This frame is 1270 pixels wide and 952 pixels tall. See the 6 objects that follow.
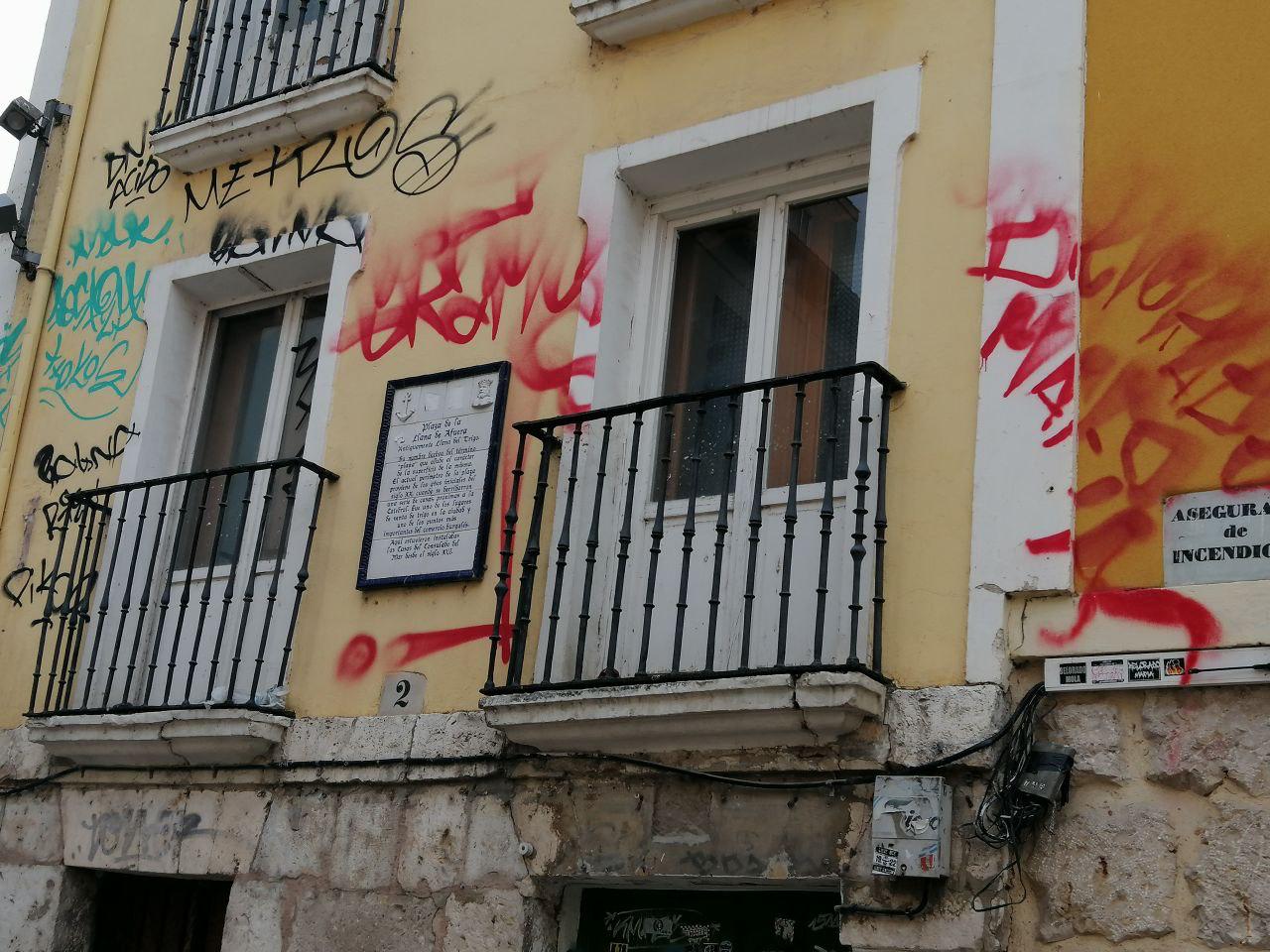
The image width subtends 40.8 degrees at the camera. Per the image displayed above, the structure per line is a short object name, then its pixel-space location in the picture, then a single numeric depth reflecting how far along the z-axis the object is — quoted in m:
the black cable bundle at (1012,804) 5.07
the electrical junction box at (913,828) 5.13
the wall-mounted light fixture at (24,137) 8.80
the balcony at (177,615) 6.93
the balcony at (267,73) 7.85
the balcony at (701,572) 5.55
